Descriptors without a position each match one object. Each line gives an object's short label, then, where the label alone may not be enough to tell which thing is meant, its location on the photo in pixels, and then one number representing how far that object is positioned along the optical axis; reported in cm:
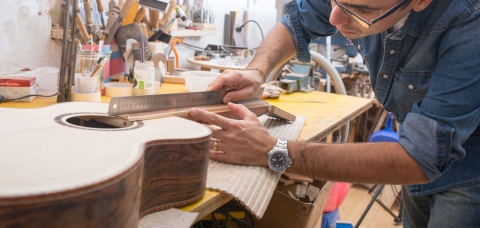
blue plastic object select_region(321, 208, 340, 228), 229
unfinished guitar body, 58
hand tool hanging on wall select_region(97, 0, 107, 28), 200
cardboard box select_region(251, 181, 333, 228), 166
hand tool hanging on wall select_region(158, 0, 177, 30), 244
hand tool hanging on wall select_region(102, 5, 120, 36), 198
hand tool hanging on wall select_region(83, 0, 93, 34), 188
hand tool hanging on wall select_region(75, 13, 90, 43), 171
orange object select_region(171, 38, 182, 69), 254
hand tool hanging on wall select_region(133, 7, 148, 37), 208
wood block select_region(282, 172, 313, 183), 172
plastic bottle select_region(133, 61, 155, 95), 175
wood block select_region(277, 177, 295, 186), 174
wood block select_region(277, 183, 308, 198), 173
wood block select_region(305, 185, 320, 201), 173
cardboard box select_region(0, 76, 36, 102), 147
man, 102
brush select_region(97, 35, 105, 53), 173
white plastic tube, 236
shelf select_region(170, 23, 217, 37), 293
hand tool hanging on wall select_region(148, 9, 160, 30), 239
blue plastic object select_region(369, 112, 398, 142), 343
